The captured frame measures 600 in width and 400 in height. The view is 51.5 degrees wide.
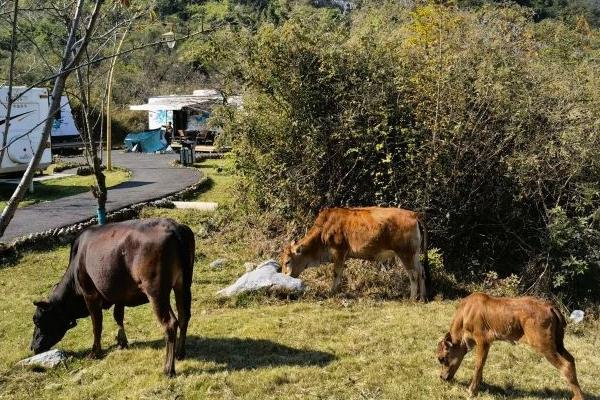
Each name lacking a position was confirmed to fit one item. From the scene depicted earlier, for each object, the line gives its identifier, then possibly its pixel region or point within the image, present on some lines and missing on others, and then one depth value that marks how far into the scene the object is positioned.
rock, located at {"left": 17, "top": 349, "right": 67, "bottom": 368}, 6.95
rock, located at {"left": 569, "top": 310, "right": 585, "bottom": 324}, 9.34
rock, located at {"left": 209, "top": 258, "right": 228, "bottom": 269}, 11.38
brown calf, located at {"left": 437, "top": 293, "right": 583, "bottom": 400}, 5.63
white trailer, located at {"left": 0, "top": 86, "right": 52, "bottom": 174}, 18.61
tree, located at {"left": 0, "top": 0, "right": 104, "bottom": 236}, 3.89
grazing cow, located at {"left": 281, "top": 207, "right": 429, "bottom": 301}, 9.52
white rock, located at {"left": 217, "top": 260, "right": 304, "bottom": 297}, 9.55
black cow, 6.48
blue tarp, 34.66
